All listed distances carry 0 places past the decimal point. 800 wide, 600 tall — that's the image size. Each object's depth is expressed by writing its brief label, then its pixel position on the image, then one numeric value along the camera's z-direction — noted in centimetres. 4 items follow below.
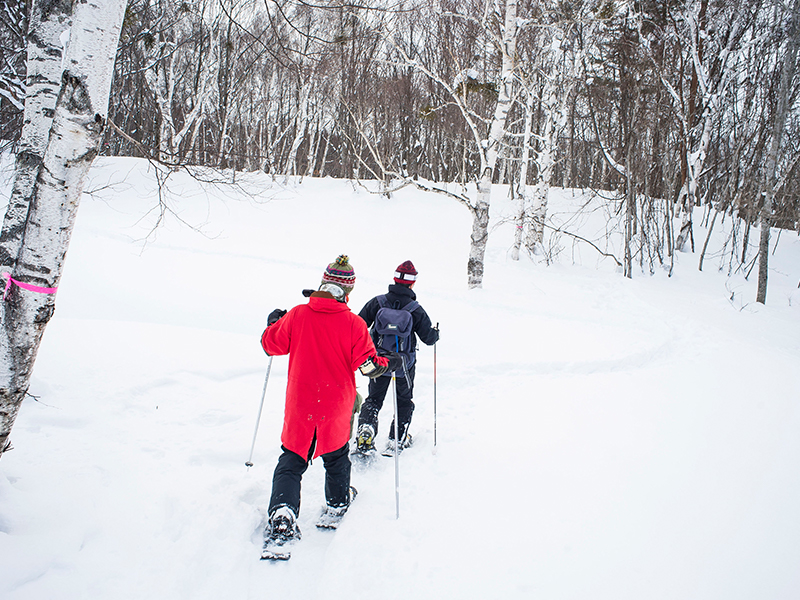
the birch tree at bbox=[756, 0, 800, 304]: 819
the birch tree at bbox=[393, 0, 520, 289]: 798
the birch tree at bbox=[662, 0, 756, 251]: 1117
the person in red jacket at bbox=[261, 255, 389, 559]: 247
